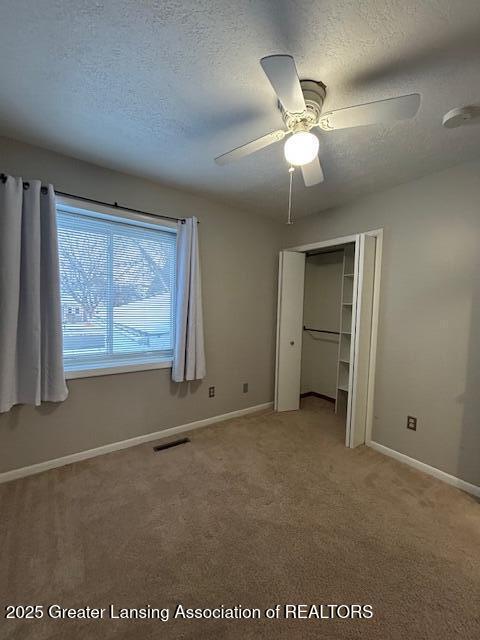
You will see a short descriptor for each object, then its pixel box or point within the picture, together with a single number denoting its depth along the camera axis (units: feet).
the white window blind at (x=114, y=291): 7.71
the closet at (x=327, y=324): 11.52
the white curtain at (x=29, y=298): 6.43
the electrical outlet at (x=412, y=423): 8.04
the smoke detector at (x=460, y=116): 5.04
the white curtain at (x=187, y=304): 9.11
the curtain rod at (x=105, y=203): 6.61
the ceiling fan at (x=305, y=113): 3.56
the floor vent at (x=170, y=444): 8.67
